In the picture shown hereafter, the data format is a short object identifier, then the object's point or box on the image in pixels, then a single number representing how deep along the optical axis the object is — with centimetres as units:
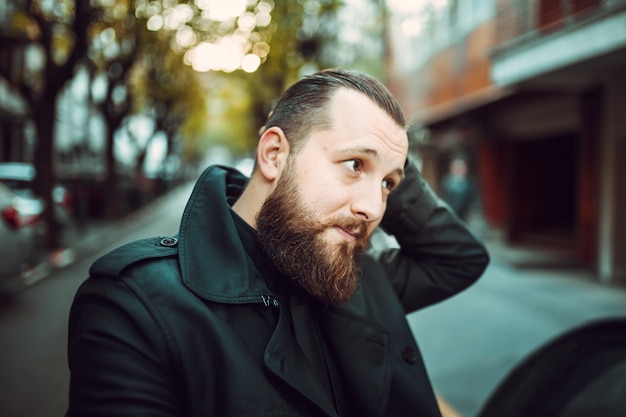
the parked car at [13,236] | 833
